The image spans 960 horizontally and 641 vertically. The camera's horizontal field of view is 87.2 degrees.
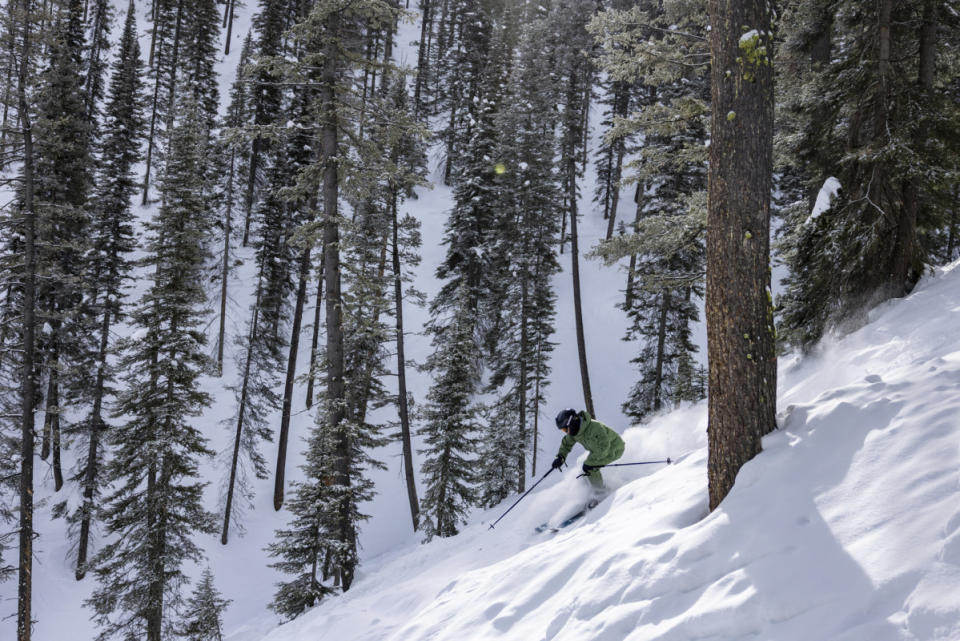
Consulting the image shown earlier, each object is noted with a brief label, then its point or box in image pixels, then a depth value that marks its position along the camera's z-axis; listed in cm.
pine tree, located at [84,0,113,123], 3397
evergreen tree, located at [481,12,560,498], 2172
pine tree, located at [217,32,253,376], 2681
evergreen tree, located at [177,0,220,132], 3659
